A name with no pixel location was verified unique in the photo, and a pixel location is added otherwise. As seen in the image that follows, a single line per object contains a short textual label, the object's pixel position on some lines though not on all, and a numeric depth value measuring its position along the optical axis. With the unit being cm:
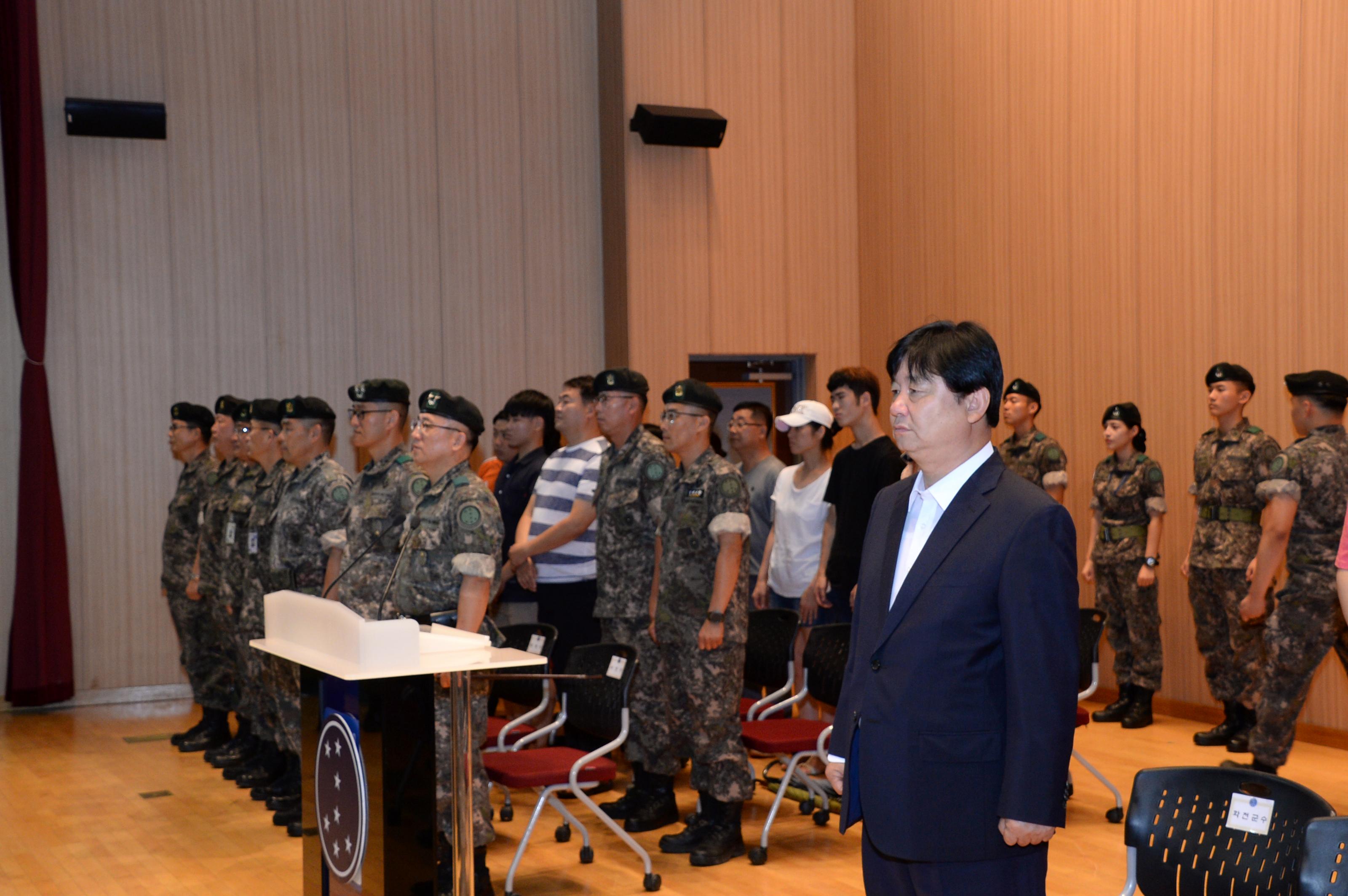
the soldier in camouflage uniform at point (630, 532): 485
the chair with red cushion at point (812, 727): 434
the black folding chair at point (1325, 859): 187
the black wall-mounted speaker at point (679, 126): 859
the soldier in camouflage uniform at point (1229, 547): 581
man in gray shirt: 632
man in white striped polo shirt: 554
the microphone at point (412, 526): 388
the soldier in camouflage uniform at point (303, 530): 510
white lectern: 278
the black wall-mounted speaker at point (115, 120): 773
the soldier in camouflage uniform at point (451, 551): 375
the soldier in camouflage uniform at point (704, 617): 440
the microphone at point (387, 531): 358
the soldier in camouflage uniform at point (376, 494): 416
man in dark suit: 196
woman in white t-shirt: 575
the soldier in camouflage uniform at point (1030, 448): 693
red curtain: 752
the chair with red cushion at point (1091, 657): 472
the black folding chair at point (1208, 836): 216
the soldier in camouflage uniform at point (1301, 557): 491
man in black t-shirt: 515
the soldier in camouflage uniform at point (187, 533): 657
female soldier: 653
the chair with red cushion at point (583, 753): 398
